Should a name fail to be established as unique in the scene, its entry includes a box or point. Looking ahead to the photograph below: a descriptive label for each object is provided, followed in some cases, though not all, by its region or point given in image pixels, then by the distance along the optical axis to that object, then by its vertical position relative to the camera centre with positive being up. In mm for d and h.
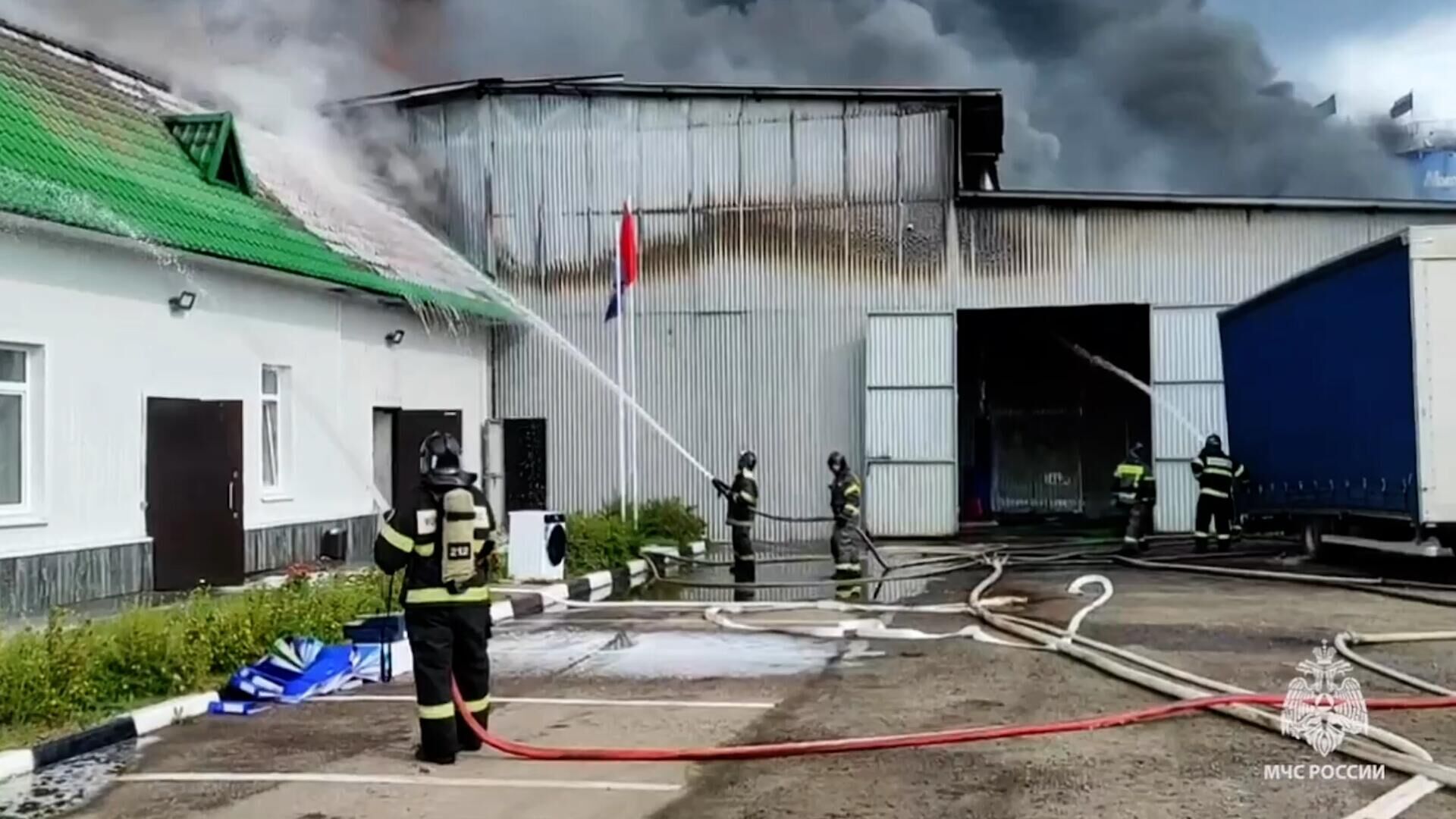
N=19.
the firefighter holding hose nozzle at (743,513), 16266 -788
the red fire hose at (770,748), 6520 -1410
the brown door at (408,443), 19703 +95
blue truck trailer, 12555 +395
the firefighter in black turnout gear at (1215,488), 17875 -624
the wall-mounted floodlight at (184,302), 14344 +1534
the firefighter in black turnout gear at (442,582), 6543 -619
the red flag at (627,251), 20422 +2830
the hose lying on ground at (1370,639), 8423 -1363
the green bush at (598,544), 16500 -1158
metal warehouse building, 21906 +2852
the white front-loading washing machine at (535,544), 14930 -1023
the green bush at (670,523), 19719 -1093
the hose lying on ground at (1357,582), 12227 -1377
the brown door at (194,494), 13891 -412
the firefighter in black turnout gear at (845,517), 15648 -813
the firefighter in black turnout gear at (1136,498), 18031 -759
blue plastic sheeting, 8492 -1379
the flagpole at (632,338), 23188 +1782
